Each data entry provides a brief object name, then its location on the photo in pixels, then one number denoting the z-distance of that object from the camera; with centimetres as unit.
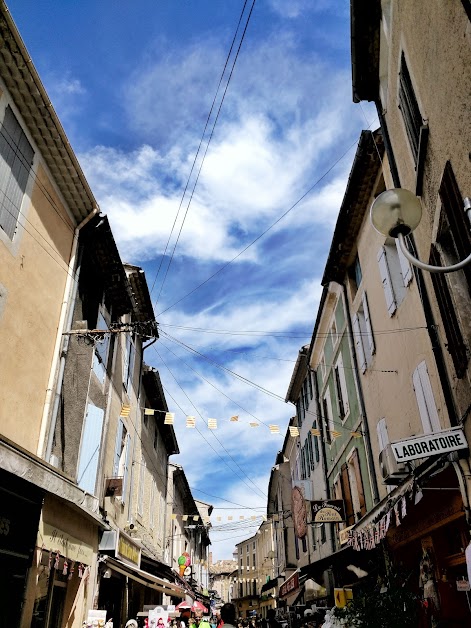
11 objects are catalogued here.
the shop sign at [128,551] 1263
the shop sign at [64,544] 825
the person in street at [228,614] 692
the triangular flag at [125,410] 1418
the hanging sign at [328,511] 1414
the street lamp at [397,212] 452
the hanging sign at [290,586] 1873
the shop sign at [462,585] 726
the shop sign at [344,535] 1270
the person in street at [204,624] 902
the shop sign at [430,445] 624
